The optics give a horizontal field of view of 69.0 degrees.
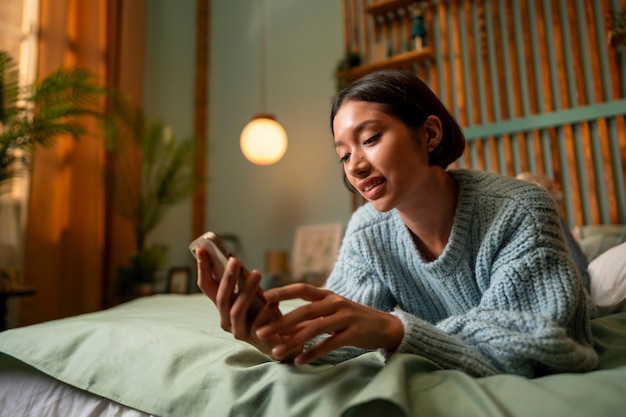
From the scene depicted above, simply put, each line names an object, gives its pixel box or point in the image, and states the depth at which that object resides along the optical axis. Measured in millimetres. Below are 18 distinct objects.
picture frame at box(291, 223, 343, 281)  2900
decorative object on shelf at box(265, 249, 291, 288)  2886
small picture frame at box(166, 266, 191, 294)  3102
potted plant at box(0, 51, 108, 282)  1916
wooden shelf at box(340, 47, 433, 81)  2662
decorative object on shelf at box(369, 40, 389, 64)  2809
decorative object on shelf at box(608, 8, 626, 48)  2033
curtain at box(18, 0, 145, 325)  2418
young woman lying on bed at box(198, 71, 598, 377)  611
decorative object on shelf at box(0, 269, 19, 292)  1939
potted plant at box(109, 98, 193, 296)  2646
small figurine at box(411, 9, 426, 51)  2686
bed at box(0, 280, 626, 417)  531
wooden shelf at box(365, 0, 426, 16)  2764
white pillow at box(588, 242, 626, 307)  1155
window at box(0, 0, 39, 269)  2305
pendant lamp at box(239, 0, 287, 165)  2896
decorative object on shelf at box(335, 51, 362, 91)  2916
